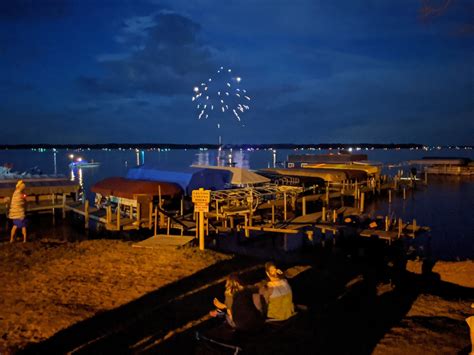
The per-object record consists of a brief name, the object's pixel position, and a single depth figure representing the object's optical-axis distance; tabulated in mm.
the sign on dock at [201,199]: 14102
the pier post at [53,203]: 30519
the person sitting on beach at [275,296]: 7551
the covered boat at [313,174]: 40294
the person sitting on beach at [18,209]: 14812
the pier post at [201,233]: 14386
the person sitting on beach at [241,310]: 7059
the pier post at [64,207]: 30734
